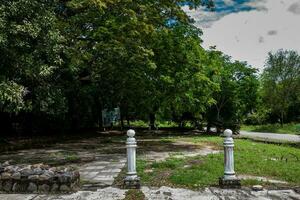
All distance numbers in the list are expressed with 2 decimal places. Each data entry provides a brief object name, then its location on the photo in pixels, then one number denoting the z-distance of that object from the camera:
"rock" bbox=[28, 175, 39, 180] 6.02
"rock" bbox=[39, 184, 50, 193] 6.01
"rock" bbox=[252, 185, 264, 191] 6.03
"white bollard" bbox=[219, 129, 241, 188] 6.15
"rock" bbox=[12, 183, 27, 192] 6.05
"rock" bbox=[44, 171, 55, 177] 6.05
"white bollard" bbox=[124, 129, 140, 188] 6.16
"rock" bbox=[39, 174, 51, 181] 6.01
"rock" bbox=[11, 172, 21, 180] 6.06
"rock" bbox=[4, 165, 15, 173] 6.19
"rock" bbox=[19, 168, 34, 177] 6.10
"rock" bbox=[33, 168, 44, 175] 6.11
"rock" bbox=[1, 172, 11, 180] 6.09
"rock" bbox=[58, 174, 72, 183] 6.01
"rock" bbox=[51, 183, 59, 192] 6.02
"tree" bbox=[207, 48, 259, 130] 25.98
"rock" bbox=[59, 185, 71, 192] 6.01
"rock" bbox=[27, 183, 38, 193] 6.02
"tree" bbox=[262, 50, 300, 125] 36.97
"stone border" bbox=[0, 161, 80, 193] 6.01
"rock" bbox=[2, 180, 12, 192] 6.08
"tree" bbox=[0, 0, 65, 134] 8.44
